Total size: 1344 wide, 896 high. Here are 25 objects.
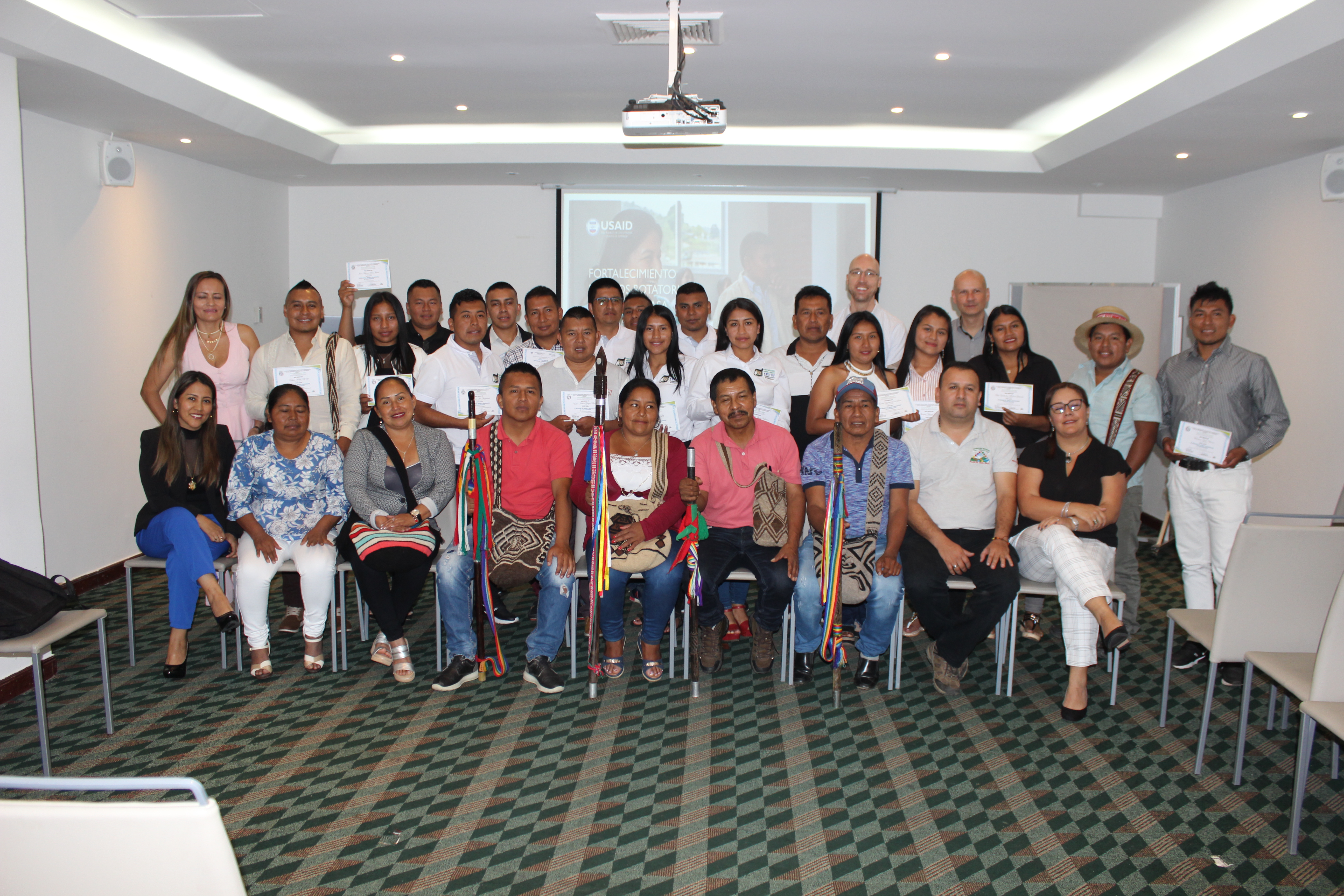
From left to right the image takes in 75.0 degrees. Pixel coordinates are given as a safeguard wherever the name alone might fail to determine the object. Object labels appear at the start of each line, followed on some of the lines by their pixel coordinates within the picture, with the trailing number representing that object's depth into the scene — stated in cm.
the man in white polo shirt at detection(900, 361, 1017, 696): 381
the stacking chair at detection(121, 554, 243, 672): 400
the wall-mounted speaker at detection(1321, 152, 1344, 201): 529
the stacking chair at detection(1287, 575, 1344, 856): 252
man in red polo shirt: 391
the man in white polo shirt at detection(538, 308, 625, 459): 441
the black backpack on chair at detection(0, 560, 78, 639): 301
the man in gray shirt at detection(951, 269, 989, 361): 491
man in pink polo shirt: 390
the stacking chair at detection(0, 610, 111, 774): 292
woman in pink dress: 464
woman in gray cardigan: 398
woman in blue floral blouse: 398
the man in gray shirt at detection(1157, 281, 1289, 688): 421
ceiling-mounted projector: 402
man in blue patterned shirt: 384
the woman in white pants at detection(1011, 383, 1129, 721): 363
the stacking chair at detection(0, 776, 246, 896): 133
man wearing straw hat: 438
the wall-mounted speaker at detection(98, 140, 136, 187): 539
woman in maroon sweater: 388
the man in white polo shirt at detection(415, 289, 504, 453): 460
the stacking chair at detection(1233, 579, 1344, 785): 273
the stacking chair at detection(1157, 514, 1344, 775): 301
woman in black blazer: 397
